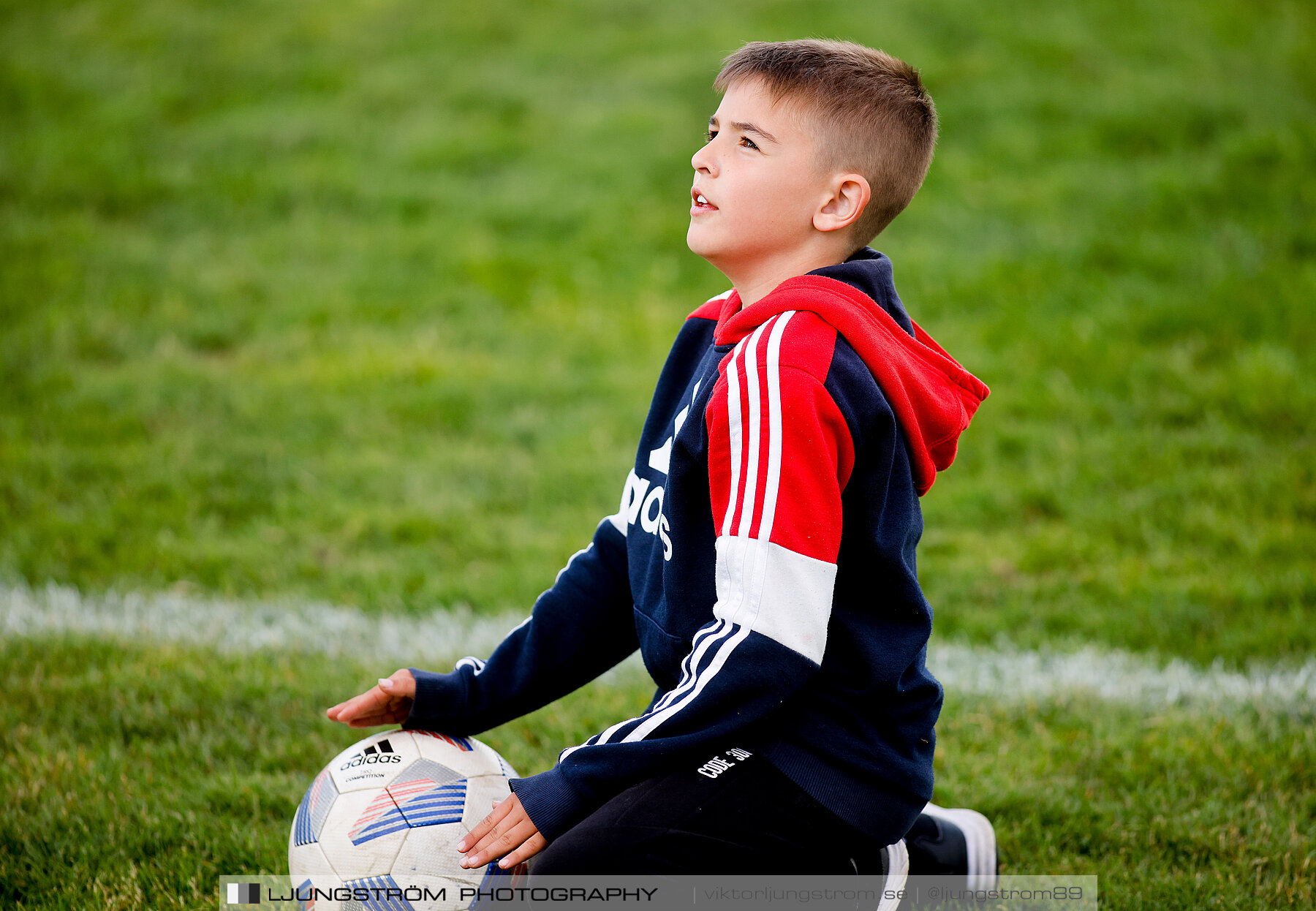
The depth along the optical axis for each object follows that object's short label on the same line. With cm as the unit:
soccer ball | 631
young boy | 617
